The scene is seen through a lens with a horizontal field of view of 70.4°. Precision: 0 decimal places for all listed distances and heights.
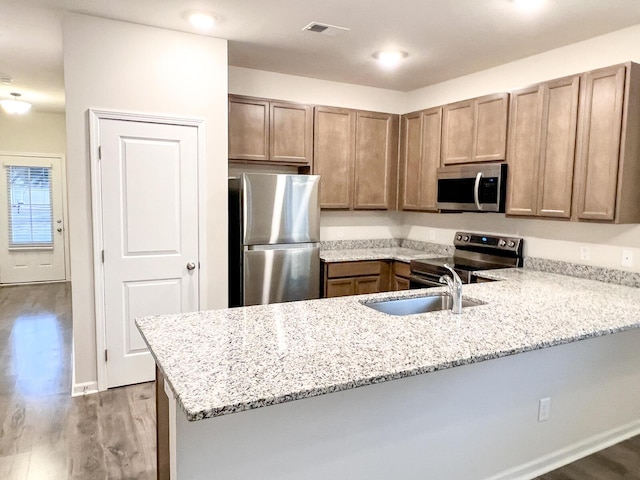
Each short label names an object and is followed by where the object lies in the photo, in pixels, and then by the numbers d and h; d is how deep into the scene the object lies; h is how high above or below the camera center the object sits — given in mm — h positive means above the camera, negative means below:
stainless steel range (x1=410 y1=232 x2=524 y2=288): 3824 -454
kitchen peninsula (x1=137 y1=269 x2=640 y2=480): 1513 -750
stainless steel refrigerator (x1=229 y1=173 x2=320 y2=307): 3684 -278
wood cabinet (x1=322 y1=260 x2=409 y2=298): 4211 -672
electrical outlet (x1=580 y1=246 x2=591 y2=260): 3377 -315
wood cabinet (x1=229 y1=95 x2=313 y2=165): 3975 +677
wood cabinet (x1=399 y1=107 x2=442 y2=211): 4316 +491
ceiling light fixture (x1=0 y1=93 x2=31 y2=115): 5371 +1128
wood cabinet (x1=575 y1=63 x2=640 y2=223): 2824 +418
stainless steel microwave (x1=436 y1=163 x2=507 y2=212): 3611 +178
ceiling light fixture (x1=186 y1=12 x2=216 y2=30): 2948 +1229
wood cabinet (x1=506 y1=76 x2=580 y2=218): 3139 +452
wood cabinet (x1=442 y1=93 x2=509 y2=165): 3635 +672
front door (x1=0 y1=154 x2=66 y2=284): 6789 -294
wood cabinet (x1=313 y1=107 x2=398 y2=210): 4430 +495
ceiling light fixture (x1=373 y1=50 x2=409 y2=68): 3650 +1244
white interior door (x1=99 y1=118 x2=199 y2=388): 3199 -198
